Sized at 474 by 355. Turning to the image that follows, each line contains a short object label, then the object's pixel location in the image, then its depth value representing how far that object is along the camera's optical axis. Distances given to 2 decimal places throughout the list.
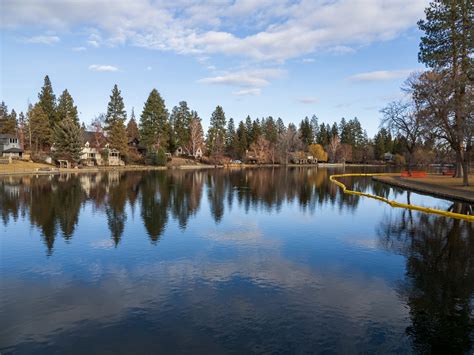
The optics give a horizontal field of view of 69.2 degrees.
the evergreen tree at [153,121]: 90.25
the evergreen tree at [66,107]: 83.62
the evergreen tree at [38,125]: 77.94
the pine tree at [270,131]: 131.12
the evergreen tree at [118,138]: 80.56
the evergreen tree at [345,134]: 145.38
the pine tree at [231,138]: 122.38
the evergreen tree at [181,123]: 103.01
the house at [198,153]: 106.00
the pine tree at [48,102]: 83.50
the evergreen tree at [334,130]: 145.12
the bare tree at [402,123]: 54.47
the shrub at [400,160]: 124.25
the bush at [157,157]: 85.25
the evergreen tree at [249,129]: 125.26
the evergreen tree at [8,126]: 86.12
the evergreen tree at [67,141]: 68.87
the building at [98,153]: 81.38
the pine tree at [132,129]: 107.56
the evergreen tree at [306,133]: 142.38
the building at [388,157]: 144.38
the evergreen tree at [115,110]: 85.31
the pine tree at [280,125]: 146.14
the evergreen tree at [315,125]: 149.95
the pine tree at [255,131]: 124.14
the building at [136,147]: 91.54
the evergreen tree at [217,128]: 116.93
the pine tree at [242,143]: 121.06
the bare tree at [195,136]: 103.90
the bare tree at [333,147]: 134.95
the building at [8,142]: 79.67
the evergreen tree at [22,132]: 85.00
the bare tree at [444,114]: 31.63
